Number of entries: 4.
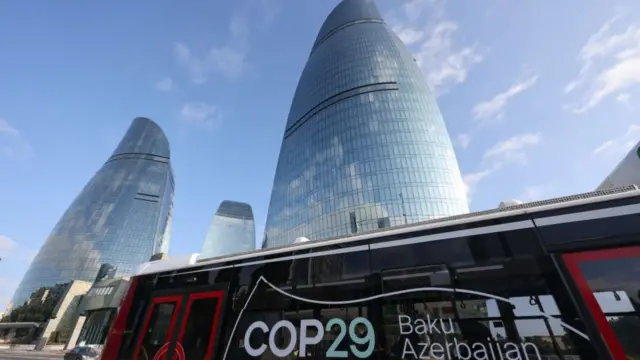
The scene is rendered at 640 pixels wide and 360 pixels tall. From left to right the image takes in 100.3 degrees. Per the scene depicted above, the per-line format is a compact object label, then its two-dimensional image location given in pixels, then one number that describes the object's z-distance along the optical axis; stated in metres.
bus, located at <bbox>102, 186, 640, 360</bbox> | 3.11
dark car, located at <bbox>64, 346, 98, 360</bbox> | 18.69
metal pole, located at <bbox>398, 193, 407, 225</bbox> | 50.80
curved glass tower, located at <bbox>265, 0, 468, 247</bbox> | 53.59
